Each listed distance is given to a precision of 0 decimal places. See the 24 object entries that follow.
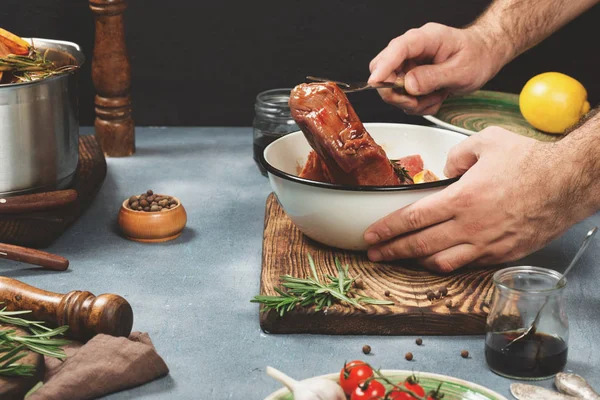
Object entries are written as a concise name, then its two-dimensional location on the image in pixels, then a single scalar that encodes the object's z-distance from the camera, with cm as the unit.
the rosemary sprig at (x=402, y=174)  127
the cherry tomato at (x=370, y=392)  96
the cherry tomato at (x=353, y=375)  98
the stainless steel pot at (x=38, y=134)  124
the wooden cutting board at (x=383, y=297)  111
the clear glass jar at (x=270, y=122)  152
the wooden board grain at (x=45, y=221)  124
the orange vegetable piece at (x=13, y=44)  130
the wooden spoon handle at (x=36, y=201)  124
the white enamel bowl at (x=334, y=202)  118
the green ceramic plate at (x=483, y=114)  151
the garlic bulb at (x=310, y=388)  95
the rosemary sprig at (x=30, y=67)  128
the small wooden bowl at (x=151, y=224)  131
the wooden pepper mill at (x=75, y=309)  106
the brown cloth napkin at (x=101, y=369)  100
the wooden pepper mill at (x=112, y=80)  155
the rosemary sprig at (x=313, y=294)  112
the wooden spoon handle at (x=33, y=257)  122
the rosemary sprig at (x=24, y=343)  99
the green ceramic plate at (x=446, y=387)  99
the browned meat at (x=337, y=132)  119
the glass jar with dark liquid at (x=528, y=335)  103
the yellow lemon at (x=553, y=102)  148
